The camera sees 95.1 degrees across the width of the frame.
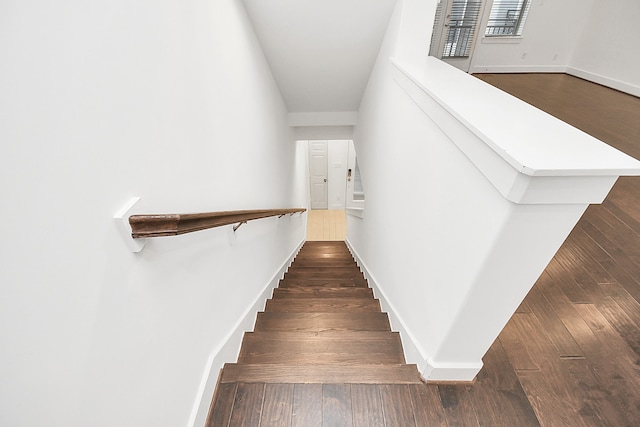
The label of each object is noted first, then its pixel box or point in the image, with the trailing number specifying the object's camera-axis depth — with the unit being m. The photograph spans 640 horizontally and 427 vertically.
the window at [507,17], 4.95
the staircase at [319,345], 1.35
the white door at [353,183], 6.43
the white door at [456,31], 4.57
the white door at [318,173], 6.16
